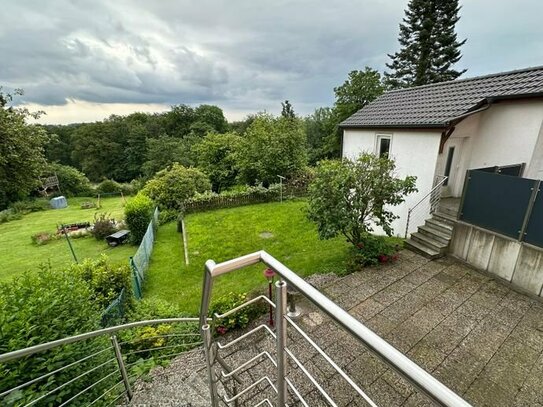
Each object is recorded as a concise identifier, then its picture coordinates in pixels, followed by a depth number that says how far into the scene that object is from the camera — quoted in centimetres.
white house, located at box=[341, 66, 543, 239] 730
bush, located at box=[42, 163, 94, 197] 3703
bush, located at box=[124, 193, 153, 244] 1352
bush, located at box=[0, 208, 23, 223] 2536
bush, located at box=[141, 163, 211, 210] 1664
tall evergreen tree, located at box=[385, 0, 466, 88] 2372
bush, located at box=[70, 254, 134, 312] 546
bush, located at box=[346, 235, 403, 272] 681
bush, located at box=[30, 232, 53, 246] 1662
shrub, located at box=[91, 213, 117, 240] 1561
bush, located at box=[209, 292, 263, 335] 474
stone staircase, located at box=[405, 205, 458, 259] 705
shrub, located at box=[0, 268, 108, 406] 217
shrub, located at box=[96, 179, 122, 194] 3769
